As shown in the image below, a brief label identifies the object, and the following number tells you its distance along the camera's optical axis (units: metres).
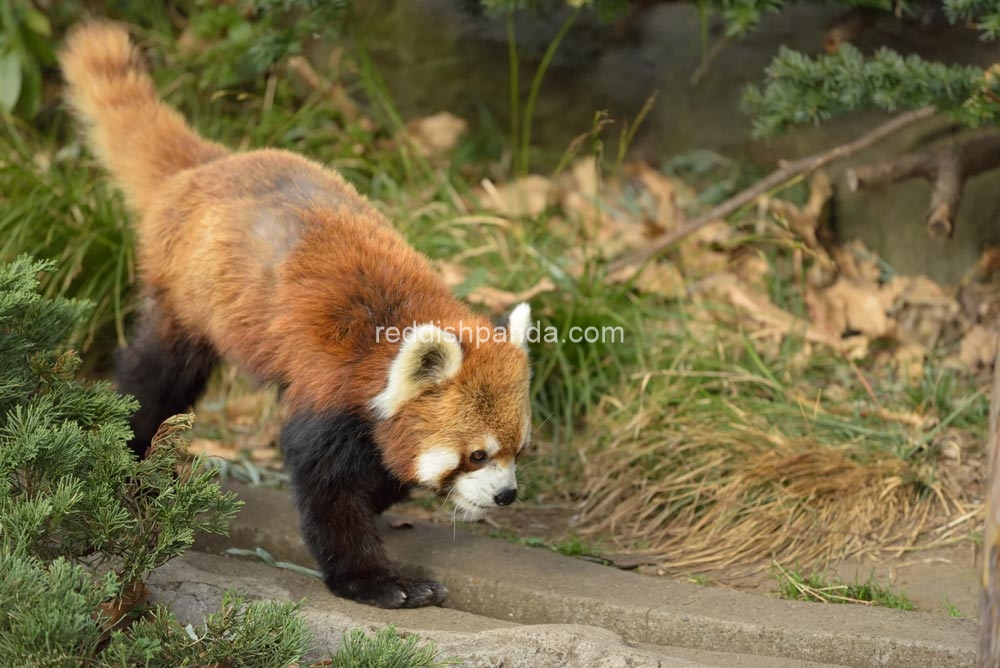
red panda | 6.70
